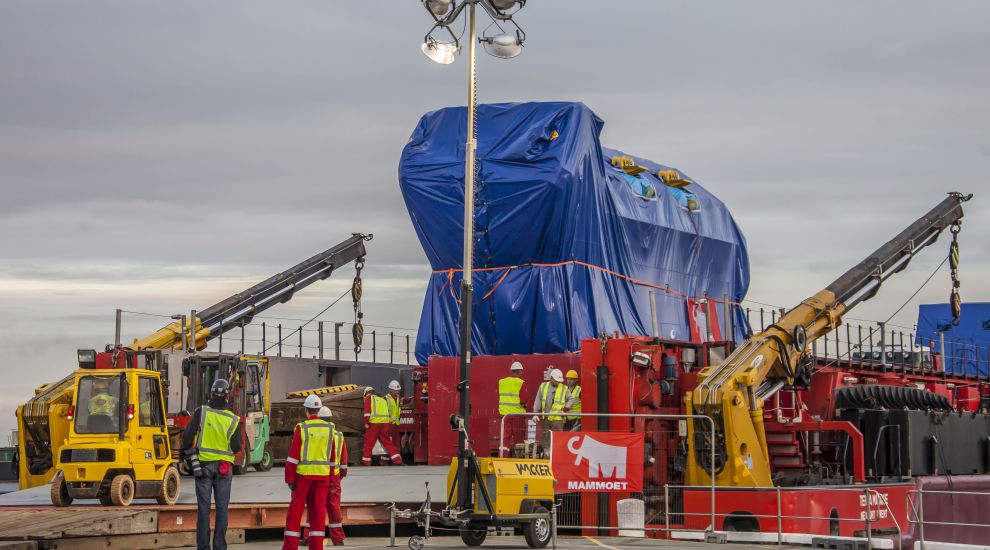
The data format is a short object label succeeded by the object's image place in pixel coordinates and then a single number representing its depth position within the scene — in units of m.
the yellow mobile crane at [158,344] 27.66
